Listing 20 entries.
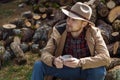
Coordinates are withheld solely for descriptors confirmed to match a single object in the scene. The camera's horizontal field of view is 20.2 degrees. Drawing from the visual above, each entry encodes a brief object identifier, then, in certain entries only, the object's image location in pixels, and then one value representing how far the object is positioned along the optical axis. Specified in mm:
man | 4039
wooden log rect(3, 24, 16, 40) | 6992
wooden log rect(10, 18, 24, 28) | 7277
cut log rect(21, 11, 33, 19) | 7627
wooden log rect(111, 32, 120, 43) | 5895
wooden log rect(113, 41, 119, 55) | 5570
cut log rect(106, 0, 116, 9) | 6359
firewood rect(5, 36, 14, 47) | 6758
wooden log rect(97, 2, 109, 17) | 6367
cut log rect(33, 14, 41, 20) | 7451
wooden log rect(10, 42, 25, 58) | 6176
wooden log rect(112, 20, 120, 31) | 6048
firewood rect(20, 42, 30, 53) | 6536
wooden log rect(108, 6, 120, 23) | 6282
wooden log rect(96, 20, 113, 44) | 5824
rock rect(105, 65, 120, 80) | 4797
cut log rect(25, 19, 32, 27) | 7211
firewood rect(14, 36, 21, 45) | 6694
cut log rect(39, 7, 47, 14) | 7609
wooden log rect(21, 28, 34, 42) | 6879
